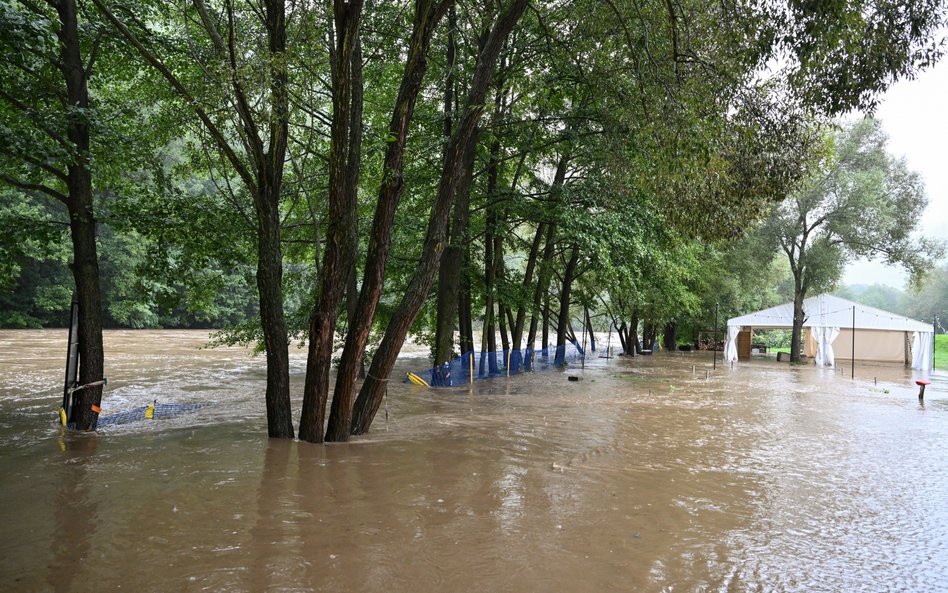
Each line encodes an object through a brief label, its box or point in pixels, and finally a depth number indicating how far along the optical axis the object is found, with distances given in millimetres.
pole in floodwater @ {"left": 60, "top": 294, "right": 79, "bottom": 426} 8977
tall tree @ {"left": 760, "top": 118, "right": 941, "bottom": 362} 28562
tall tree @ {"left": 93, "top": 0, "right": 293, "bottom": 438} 6723
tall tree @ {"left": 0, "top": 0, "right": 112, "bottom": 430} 7949
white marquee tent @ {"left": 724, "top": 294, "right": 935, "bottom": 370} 29344
